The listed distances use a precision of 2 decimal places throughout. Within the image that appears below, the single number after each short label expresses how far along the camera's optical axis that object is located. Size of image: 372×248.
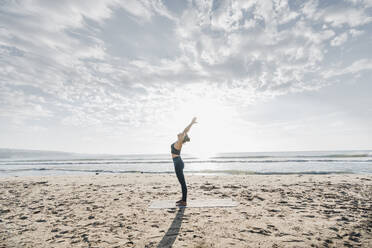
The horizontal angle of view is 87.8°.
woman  7.12
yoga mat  7.50
